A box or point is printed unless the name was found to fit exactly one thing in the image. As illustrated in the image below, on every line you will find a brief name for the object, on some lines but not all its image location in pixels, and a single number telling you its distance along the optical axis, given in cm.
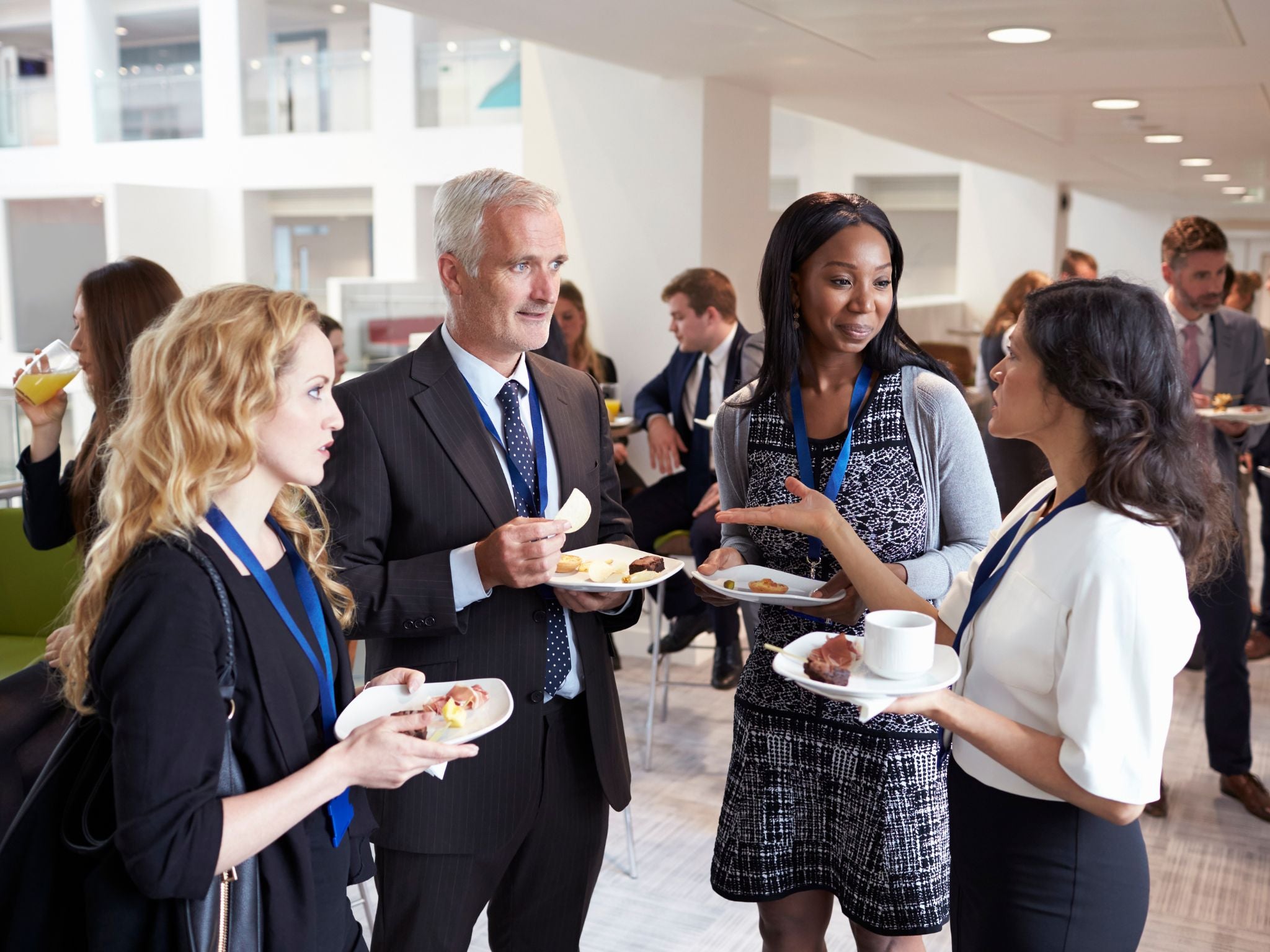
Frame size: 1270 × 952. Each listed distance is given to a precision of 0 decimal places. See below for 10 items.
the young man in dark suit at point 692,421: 423
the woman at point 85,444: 223
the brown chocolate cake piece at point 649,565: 175
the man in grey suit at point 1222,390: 346
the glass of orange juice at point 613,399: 456
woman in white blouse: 121
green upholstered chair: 282
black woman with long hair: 173
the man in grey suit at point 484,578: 165
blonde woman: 107
